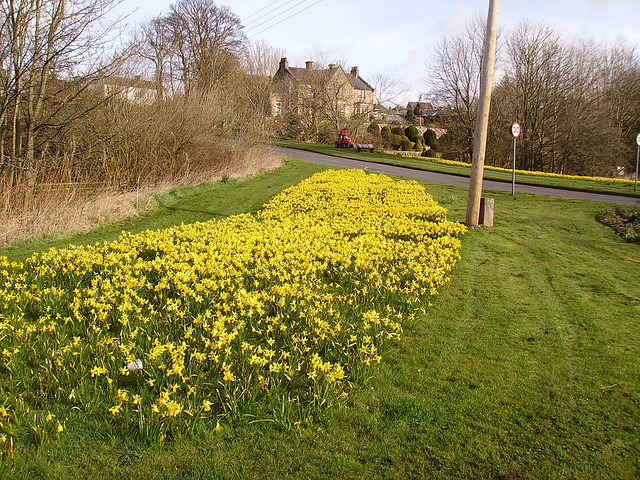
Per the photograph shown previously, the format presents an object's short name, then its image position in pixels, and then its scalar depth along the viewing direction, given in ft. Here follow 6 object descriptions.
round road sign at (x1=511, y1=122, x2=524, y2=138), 44.78
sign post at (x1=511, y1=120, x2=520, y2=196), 44.77
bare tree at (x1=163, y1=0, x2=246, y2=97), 113.80
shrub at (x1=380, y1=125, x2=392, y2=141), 154.51
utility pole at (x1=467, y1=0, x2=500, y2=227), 28.55
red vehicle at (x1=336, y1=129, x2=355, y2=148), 124.57
